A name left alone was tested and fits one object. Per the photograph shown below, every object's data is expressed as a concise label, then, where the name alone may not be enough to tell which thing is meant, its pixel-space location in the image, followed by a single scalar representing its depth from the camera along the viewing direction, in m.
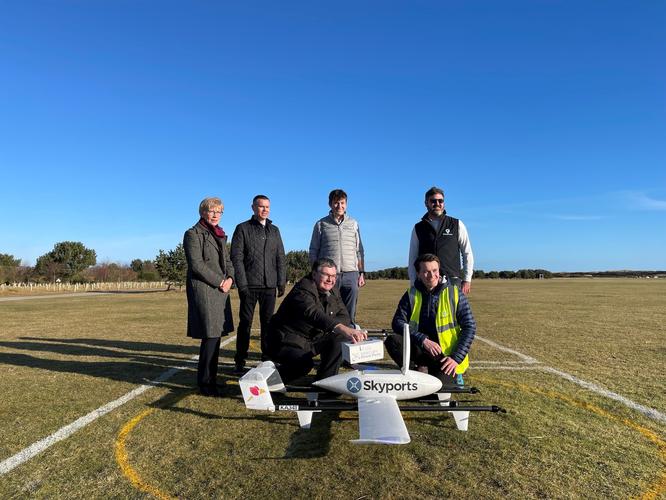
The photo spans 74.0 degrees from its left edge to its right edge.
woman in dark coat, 5.74
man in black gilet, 6.38
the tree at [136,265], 103.89
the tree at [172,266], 49.31
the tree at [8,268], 65.00
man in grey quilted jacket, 7.33
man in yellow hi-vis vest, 5.03
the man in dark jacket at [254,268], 7.10
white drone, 4.31
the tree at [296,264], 74.69
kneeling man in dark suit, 5.25
